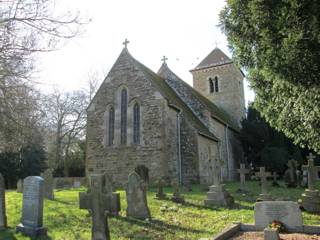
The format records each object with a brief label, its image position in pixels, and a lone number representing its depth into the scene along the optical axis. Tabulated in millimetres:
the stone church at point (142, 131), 19109
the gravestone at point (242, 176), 14758
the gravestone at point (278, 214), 7250
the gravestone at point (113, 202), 7125
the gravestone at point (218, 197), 11480
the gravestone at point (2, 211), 8477
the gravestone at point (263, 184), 10617
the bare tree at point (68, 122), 33406
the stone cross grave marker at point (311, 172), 10495
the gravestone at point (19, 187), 18441
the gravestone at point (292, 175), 16969
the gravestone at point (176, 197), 11984
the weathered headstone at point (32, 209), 7812
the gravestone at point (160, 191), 12715
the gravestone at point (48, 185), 13469
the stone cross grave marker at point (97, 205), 6699
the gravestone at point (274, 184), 17688
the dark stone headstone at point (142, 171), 14172
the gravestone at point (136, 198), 9367
